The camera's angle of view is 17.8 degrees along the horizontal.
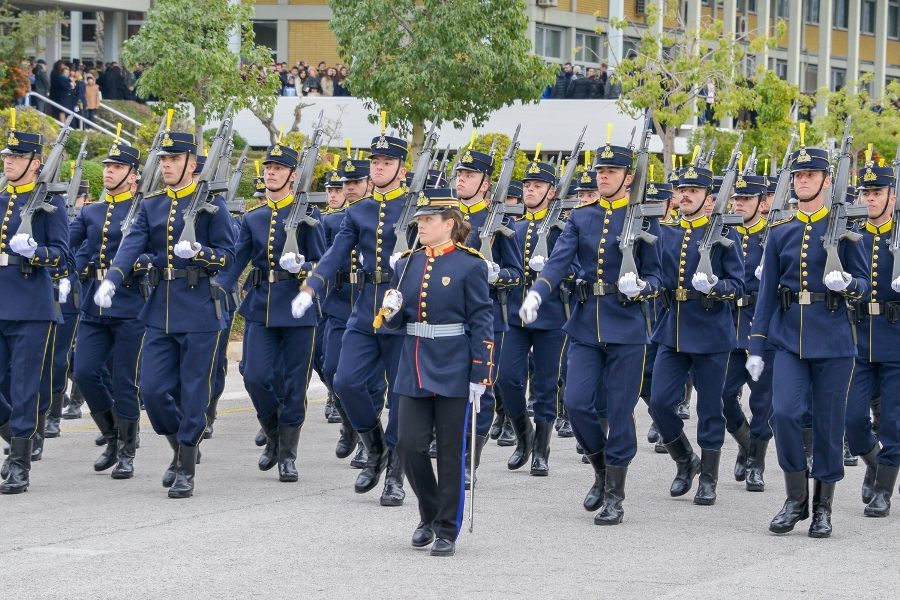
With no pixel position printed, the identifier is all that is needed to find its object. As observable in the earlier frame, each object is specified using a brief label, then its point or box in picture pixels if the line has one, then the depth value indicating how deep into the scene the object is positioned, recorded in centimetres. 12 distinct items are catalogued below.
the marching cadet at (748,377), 1929
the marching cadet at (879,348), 1700
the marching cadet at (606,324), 1643
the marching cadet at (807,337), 1573
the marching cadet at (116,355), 1904
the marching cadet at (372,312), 1723
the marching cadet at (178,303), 1759
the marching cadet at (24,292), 1763
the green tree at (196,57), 4631
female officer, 1431
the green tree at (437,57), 4876
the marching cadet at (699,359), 1793
